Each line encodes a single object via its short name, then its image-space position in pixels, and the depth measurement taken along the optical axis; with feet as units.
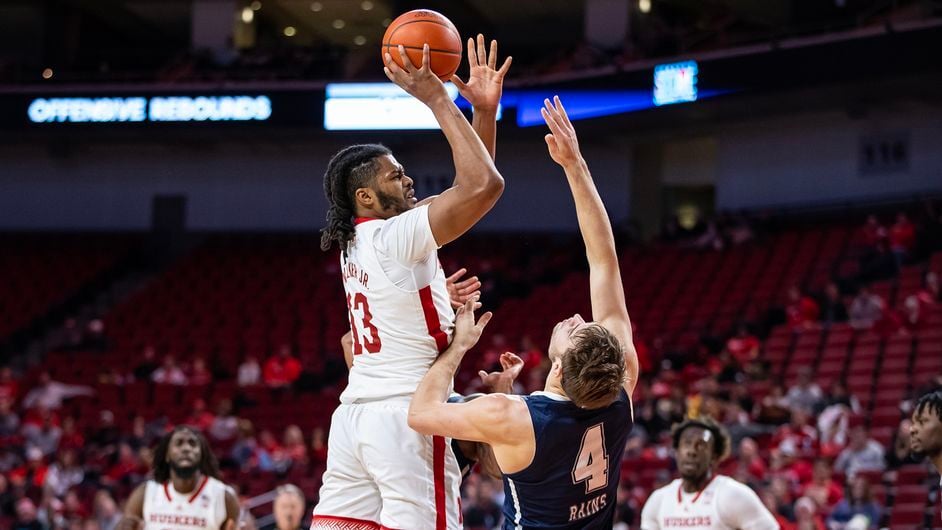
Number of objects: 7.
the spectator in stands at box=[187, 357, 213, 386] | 59.52
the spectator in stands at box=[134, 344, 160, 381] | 61.00
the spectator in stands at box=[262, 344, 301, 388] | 58.29
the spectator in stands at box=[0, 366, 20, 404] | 58.29
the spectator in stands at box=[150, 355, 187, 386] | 59.35
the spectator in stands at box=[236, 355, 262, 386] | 59.21
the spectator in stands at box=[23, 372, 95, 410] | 57.98
